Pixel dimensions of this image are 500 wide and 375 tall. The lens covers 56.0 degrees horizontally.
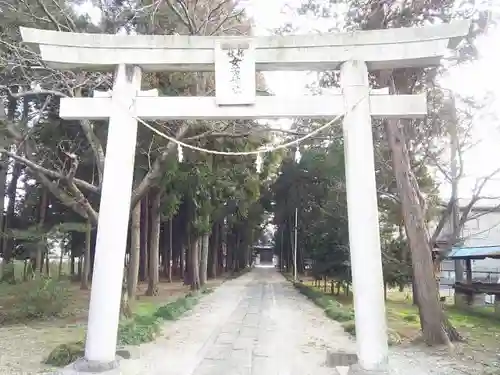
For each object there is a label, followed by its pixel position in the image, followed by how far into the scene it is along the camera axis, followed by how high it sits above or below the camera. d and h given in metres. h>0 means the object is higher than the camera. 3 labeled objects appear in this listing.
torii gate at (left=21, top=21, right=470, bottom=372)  5.76 +2.27
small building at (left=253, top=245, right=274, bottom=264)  98.44 +4.26
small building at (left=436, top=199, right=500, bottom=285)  29.28 +1.12
